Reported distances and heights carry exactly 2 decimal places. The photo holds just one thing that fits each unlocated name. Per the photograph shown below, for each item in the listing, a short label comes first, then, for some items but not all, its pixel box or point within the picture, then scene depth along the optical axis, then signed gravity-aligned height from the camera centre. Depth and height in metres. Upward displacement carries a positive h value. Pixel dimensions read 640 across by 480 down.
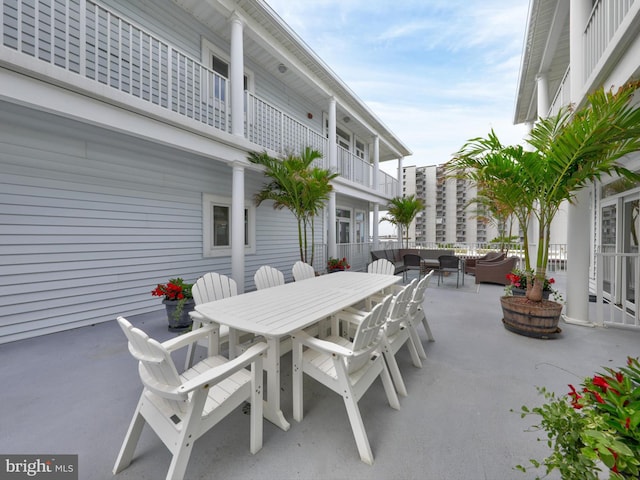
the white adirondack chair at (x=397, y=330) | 2.24 -0.91
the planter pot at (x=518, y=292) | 4.63 -0.99
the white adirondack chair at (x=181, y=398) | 1.31 -1.00
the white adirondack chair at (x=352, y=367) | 1.65 -0.98
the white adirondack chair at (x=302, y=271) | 4.50 -0.62
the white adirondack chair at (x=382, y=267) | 4.84 -0.58
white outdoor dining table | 1.87 -0.65
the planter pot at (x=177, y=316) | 3.70 -1.17
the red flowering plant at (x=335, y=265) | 6.83 -0.74
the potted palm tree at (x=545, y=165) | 2.58 +0.94
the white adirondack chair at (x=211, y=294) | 2.30 -0.70
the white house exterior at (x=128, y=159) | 3.24 +1.30
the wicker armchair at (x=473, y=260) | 7.97 -0.75
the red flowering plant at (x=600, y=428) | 0.75 -0.64
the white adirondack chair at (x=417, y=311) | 2.75 -0.86
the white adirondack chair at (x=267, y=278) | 3.77 -0.63
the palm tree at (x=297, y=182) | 5.18 +1.18
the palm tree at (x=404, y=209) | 10.12 +1.17
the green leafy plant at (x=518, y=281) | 4.47 -0.80
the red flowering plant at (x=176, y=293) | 3.68 -0.84
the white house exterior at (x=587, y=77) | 2.50 +1.85
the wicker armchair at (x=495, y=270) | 6.96 -0.91
